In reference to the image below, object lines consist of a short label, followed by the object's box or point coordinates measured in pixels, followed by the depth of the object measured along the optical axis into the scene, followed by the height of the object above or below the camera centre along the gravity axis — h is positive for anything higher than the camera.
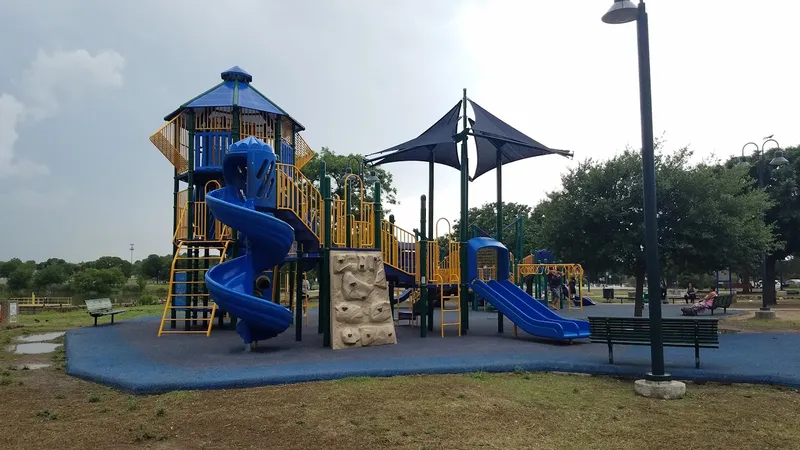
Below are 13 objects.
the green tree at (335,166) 34.88 +6.10
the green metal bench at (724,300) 23.08 -1.58
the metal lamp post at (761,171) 20.45 +3.49
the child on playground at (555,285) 26.91 -1.06
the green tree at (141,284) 43.81 -1.31
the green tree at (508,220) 44.44 +3.80
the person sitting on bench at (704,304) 22.65 -1.75
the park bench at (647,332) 9.38 -1.19
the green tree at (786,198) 31.89 +3.50
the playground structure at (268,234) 12.65 +0.81
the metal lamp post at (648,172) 8.30 +1.33
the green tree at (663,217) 16.61 +1.34
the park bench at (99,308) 19.11 -1.38
